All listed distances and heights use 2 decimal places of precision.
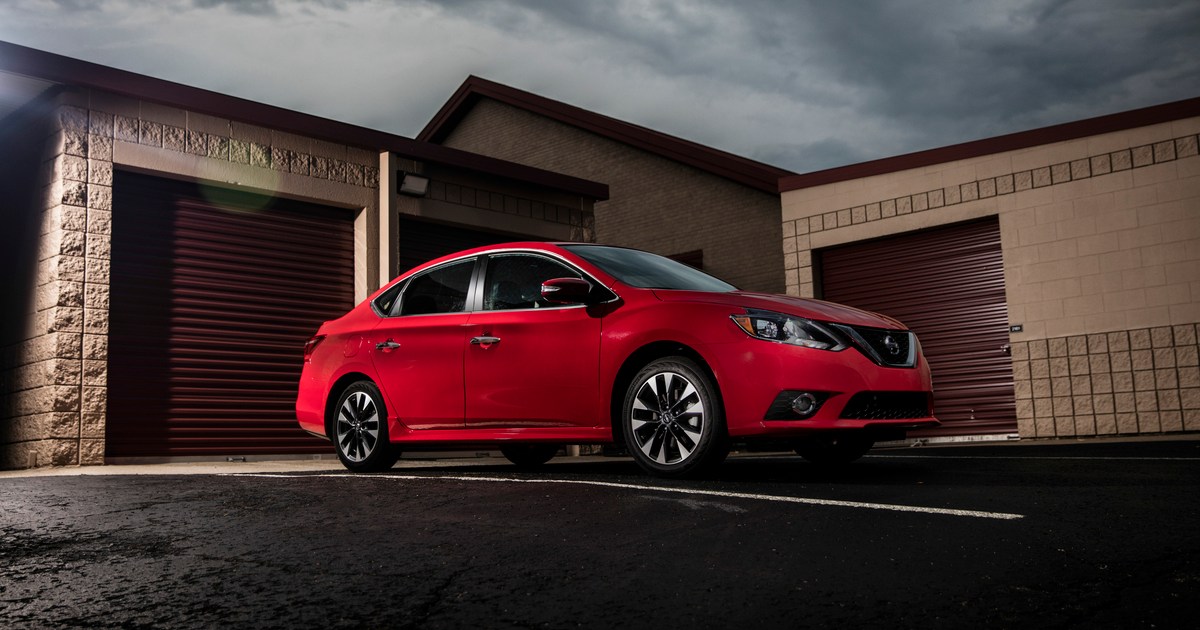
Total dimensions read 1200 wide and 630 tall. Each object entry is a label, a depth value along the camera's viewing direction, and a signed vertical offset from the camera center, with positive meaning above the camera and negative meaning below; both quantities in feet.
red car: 20.83 +0.88
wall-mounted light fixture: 46.42 +10.15
